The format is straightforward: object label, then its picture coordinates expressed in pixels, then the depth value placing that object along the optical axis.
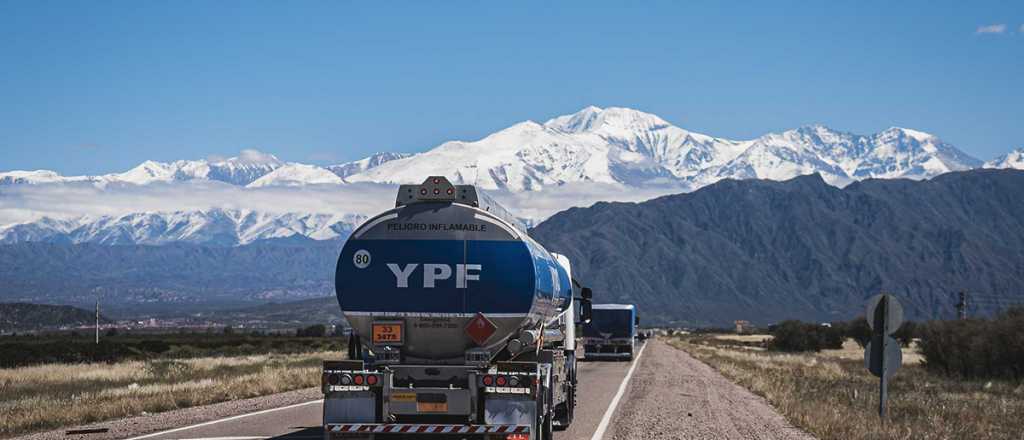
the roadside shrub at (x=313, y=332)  129.38
